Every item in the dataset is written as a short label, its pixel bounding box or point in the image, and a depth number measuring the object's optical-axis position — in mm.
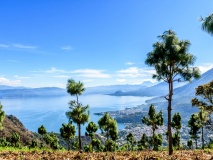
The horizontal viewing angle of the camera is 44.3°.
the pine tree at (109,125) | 57375
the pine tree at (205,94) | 30825
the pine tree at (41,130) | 81938
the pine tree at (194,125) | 58069
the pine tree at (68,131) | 59688
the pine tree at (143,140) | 88688
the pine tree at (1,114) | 49238
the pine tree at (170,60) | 19875
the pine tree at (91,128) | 62112
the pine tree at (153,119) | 56125
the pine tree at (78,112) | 35700
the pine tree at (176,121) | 58062
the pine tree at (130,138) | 91606
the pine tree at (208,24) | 10869
